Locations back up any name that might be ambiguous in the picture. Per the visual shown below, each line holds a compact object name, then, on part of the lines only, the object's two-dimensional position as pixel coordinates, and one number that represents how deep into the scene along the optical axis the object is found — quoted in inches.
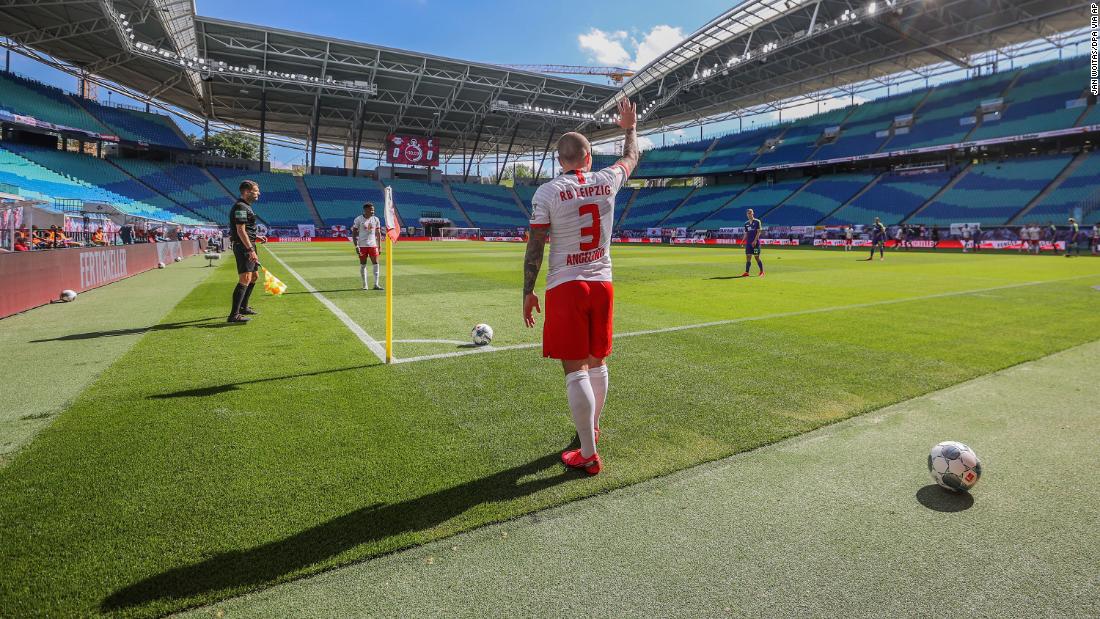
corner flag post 223.7
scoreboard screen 2441.4
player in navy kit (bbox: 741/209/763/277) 620.1
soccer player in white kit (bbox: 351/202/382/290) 495.5
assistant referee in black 328.2
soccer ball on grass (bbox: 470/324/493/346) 269.6
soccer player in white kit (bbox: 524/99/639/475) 132.0
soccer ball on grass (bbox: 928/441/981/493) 122.5
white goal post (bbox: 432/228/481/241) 2347.3
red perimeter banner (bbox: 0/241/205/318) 364.8
